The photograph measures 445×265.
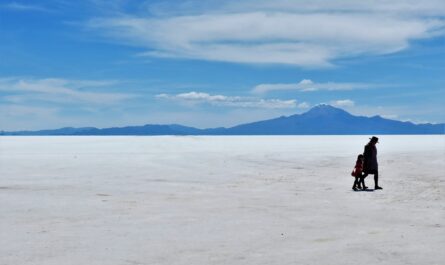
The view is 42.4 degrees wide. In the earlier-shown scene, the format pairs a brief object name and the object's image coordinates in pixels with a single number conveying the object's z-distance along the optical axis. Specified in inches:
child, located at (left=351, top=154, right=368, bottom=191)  759.1
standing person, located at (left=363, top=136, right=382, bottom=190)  776.9
